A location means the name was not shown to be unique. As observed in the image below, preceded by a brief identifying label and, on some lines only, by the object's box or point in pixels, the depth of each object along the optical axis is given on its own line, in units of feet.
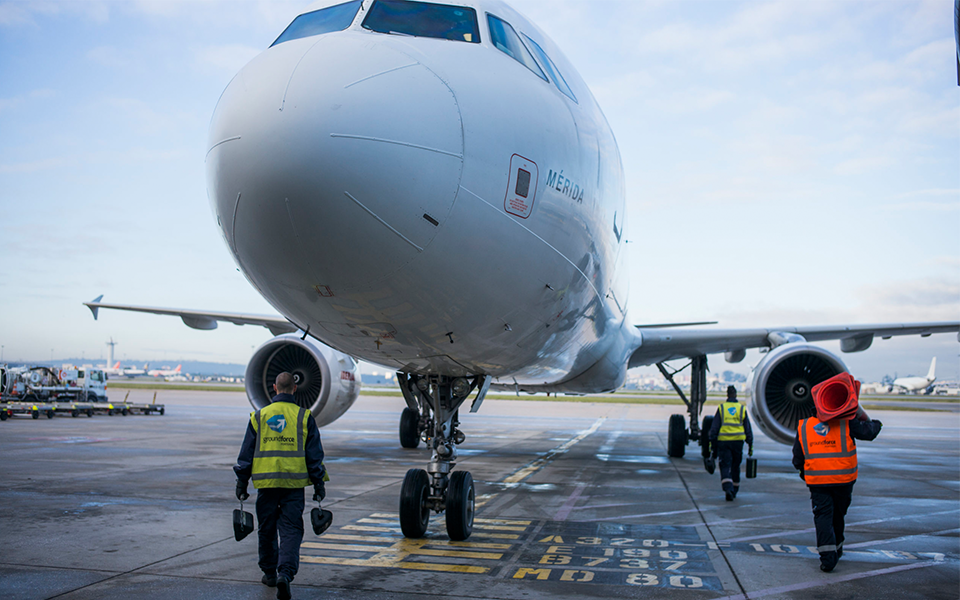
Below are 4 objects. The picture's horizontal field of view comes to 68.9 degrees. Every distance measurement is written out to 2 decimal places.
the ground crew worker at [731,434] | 29.19
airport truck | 86.38
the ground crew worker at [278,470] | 14.78
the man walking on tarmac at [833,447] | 18.06
